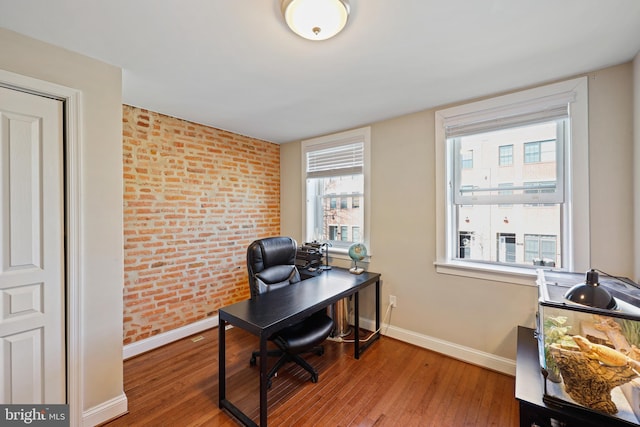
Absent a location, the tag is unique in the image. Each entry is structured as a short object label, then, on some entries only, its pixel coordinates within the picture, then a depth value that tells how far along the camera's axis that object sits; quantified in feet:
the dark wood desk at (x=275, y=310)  5.33
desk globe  9.68
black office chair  6.68
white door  4.94
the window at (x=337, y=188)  10.62
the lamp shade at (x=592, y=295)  3.64
